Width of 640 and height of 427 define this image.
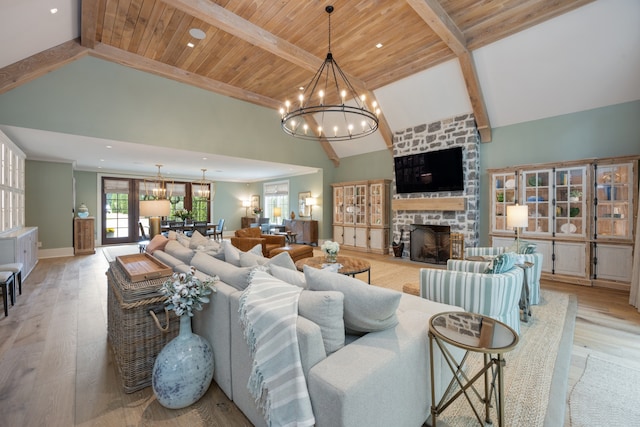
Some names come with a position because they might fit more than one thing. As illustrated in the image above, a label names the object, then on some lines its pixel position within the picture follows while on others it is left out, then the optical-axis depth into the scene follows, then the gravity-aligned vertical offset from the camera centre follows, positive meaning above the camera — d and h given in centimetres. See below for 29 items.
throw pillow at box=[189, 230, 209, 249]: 326 -37
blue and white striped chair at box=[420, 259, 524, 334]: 225 -72
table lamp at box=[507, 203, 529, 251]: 355 -9
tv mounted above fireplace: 581 +90
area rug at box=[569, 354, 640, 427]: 168 -133
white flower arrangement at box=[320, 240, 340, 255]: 380 -54
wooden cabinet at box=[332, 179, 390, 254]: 730 -13
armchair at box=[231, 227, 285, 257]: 569 -64
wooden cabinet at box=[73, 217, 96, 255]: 690 -60
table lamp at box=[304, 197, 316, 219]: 884 +30
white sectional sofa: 112 -74
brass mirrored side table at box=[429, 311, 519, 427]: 132 -70
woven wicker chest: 188 -87
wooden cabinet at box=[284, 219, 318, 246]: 877 -65
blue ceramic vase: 169 -103
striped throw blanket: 117 -70
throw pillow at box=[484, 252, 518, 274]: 240 -50
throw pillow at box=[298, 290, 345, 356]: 135 -55
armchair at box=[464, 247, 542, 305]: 323 -83
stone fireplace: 570 +30
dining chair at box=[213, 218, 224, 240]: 941 -56
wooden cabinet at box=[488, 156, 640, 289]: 409 -11
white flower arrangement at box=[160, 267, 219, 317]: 174 -54
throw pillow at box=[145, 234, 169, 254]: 333 -41
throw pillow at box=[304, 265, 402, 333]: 139 -50
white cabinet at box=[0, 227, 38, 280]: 395 -57
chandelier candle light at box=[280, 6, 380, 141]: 614 +258
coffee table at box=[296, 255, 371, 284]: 355 -79
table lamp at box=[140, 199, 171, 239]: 404 +7
